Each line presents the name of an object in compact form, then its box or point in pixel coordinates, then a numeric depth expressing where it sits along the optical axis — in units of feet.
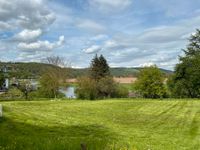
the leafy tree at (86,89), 144.92
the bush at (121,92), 163.22
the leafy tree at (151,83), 161.61
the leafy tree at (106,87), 154.80
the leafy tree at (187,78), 154.80
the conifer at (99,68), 167.65
